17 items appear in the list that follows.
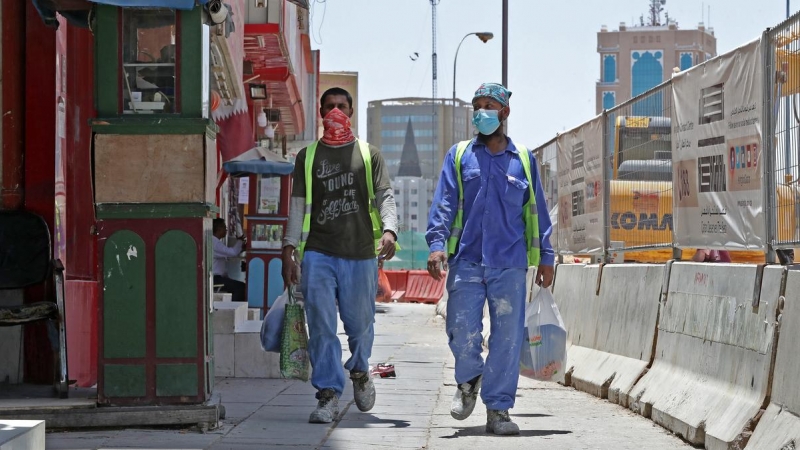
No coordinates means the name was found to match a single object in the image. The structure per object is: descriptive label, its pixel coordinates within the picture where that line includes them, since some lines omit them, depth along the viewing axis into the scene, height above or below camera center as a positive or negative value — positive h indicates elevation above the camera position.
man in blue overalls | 7.64 -0.16
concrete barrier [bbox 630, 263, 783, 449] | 6.68 -0.76
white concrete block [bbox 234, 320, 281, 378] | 10.80 -1.13
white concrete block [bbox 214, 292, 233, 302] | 13.03 -0.76
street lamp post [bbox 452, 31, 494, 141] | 40.58 +5.72
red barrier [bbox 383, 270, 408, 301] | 39.09 -1.77
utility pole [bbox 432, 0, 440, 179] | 129.00 +16.88
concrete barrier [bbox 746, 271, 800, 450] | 6.01 -0.80
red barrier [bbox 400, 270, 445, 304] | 37.44 -1.96
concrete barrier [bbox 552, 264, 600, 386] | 11.07 -0.74
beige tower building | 142.12 +18.28
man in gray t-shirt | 7.86 -0.17
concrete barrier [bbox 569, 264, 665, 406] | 9.09 -0.84
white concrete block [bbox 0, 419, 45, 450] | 4.11 -0.70
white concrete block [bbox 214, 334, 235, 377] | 10.79 -1.09
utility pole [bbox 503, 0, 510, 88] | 28.28 +3.93
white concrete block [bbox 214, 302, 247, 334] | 10.67 -0.80
